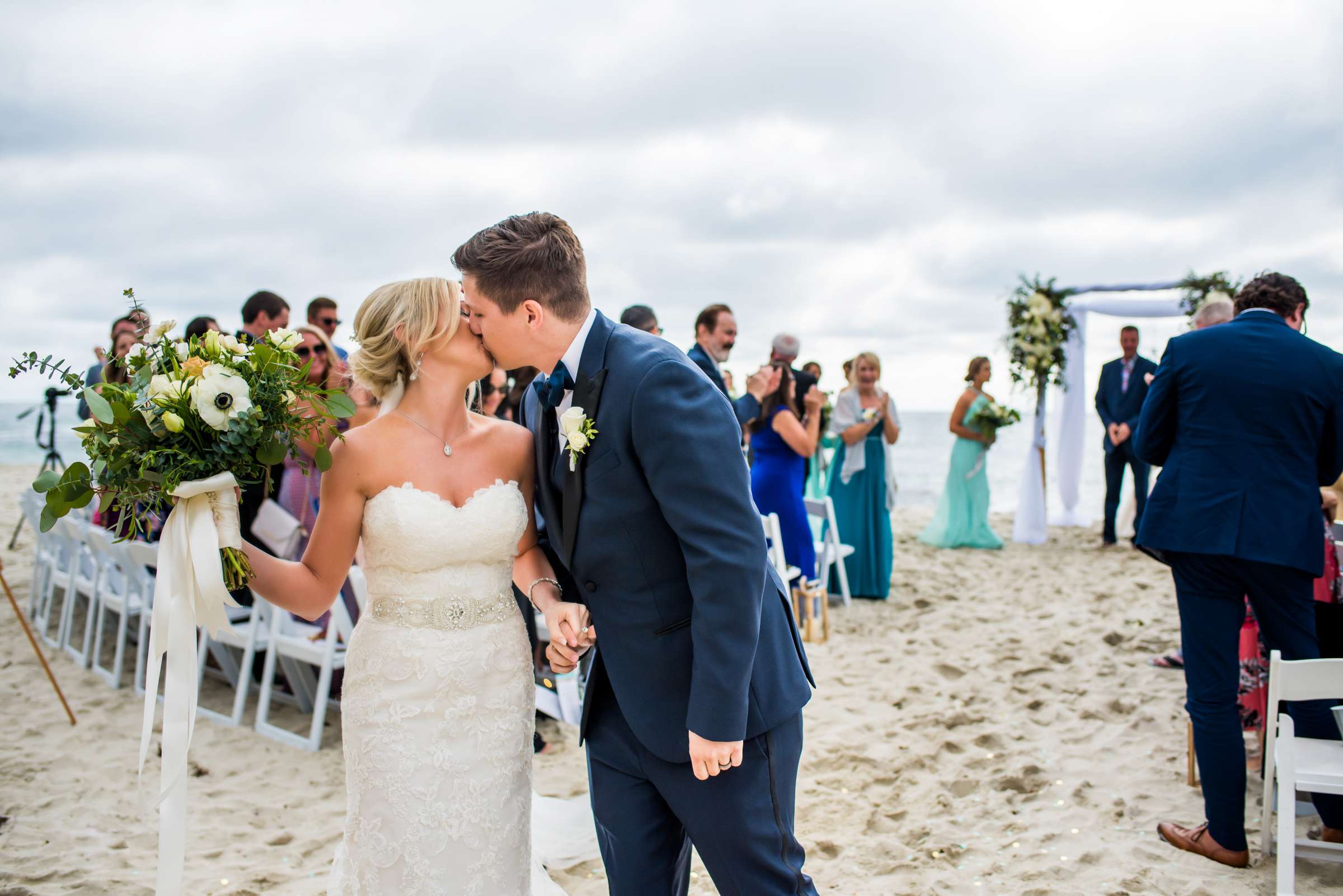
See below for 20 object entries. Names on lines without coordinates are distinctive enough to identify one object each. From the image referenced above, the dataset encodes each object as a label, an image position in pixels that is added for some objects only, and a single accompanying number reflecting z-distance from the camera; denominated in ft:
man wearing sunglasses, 22.30
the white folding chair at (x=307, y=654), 14.84
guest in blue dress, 22.02
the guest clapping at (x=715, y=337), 18.42
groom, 5.68
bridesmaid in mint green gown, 32.94
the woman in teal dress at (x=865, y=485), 26.25
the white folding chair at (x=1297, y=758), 9.16
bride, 7.20
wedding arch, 35.04
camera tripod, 27.79
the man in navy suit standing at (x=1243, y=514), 10.44
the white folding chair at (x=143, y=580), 16.48
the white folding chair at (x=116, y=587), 17.97
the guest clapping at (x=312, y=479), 17.84
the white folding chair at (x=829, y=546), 23.63
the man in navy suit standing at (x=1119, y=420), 31.01
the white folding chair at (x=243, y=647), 15.89
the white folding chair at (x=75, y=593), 19.89
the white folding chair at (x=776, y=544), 19.16
